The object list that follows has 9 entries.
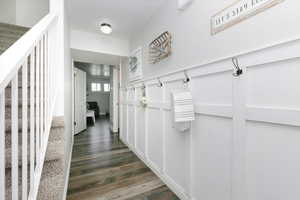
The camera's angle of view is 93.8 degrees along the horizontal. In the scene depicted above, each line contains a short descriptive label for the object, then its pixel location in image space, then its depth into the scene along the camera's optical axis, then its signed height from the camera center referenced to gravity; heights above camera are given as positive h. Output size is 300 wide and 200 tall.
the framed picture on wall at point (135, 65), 2.54 +0.67
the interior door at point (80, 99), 4.22 +0.05
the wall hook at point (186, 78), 1.41 +0.22
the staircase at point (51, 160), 0.97 -0.43
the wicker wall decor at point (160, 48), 1.71 +0.70
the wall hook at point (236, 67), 0.96 +0.22
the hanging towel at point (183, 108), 1.29 -0.08
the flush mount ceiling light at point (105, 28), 2.36 +1.24
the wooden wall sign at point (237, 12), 0.86 +0.59
